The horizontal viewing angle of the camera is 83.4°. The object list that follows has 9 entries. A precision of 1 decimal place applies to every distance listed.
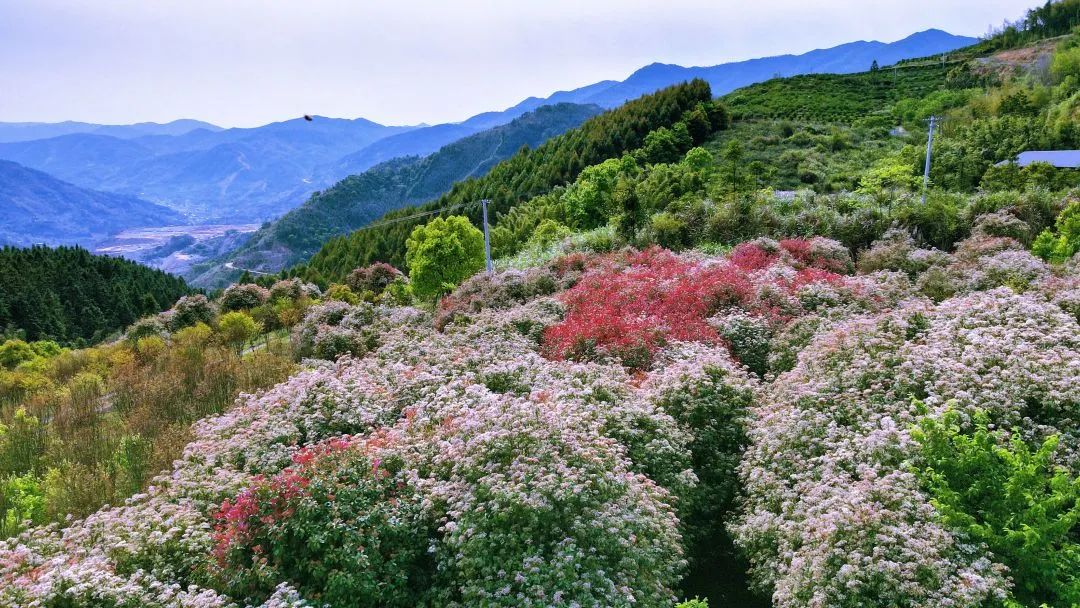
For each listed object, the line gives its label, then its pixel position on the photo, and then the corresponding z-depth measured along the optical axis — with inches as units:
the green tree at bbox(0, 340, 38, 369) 1215.6
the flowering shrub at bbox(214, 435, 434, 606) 245.1
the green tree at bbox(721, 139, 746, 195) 1435.8
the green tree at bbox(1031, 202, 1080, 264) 690.8
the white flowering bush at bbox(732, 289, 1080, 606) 229.8
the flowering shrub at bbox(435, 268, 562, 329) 774.5
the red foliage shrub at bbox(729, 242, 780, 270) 753.0
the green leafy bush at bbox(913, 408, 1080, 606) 228.5
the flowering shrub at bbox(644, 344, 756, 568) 363.3
